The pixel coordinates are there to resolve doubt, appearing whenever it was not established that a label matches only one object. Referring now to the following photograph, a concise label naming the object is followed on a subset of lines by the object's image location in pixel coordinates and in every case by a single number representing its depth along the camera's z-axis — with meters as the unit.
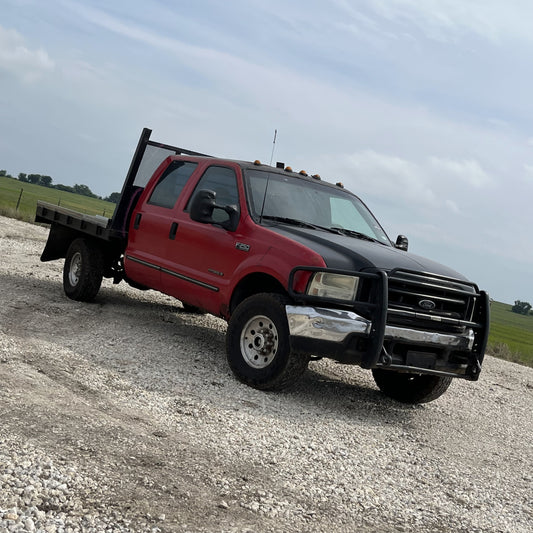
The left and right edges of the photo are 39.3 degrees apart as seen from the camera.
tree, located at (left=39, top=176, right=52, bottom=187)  137.00
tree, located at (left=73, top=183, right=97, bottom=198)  140.25
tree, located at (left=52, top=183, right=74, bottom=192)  140.86
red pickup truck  6.34
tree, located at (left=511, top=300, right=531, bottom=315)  166.25
